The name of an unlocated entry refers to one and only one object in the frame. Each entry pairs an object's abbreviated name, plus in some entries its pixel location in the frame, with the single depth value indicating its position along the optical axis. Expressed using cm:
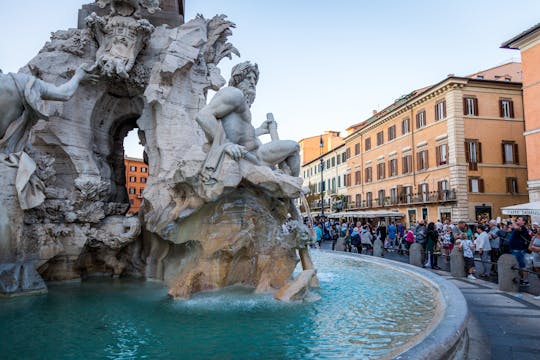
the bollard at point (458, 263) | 852
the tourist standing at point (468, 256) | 856
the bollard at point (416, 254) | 993
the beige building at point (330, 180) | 4697
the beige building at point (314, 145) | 6084
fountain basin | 306
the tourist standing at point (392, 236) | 1519
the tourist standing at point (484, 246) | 1004
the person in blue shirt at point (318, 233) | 1400
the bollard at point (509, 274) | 681
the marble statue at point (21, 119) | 548
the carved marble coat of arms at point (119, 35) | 679
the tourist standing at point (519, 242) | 827
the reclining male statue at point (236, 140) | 515
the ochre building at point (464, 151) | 2838
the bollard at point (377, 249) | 1145
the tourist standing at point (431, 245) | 998
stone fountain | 522
